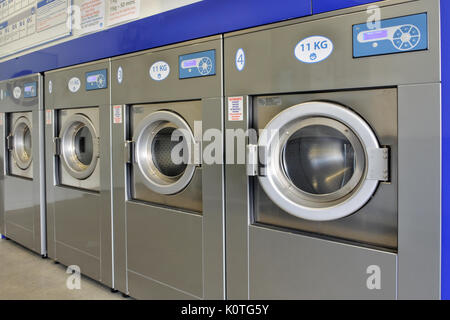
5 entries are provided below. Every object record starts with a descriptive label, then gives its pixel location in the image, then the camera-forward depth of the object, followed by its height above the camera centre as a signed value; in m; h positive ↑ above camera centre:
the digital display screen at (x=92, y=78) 2.57 +0.54
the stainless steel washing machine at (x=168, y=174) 1.93 -0.14
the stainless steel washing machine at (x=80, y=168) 2.55 -0.12
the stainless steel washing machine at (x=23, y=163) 3.18 -0.09
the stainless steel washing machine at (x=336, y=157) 1.31 -0.04
